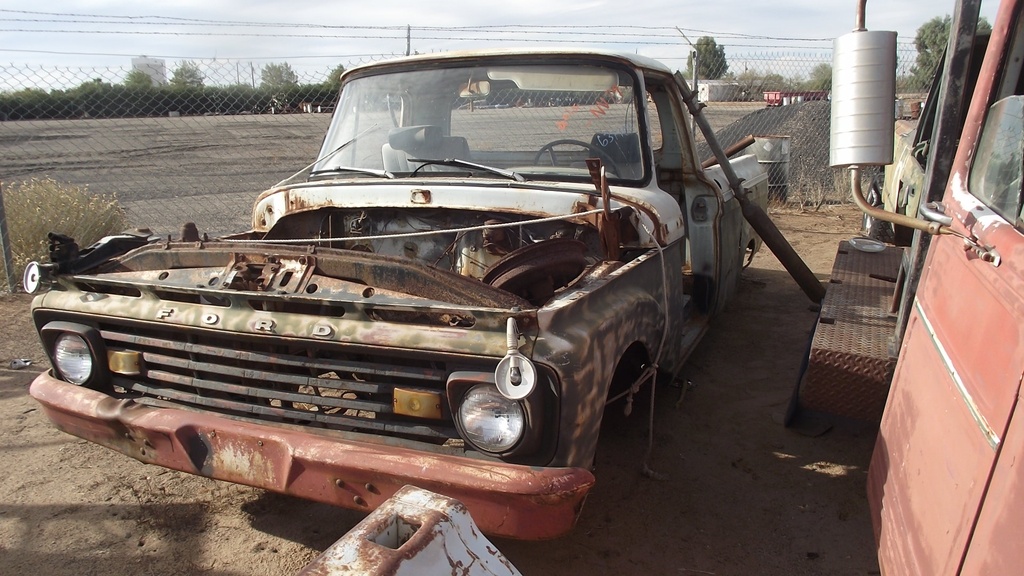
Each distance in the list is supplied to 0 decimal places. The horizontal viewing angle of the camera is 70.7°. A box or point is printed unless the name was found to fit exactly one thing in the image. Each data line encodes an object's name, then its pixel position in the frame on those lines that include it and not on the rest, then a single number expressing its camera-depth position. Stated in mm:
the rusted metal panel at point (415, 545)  1288
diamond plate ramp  3051
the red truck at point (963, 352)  1502
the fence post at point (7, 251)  6125
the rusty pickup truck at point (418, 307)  2191
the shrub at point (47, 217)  6758
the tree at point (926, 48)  10211
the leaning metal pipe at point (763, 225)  4504
